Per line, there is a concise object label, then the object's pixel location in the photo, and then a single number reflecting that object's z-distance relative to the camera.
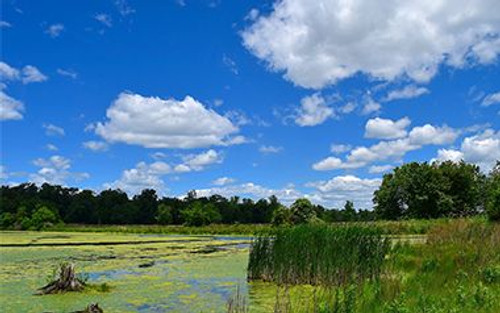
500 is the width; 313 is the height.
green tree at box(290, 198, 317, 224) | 53.00
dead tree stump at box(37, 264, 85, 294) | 13.59
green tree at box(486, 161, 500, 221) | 30.36
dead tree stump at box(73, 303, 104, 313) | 10.44
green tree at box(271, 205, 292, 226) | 54.69
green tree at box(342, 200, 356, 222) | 99.89
